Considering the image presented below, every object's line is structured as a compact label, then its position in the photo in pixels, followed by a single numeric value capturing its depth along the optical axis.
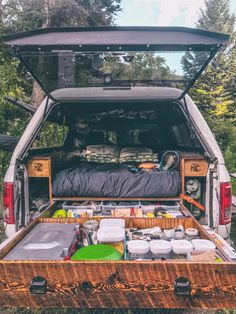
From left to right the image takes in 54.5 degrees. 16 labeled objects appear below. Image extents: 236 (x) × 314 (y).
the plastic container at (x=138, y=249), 1.46
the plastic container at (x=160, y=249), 1.47
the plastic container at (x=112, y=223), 1.78
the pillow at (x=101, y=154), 3.14
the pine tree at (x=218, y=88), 20.14
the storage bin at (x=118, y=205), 2.31
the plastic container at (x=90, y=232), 1.72
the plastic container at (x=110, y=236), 1.59
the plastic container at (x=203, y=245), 1.47
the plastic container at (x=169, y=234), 1.70
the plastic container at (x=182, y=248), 1.47
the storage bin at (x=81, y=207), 2.31
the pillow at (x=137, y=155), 3.05
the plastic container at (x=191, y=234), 1.70
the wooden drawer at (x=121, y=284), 1.15
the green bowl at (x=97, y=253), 1.37
